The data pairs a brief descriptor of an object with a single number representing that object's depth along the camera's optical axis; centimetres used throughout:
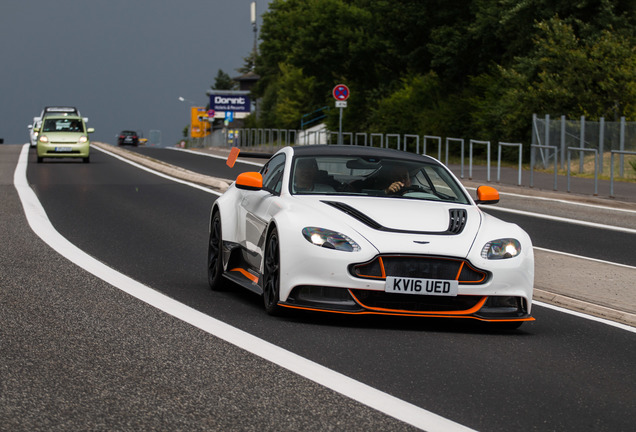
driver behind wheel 1772
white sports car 1505
